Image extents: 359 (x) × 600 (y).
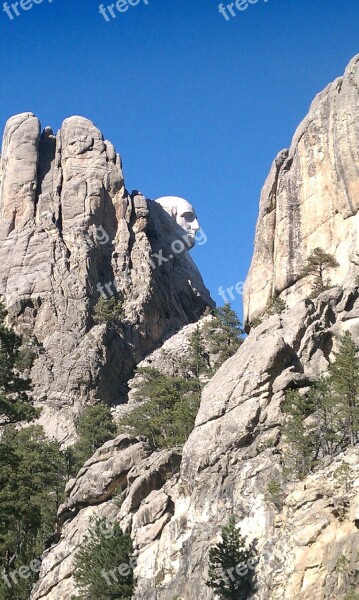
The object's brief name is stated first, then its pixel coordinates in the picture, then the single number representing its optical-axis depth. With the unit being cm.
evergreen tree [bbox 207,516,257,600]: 3862
